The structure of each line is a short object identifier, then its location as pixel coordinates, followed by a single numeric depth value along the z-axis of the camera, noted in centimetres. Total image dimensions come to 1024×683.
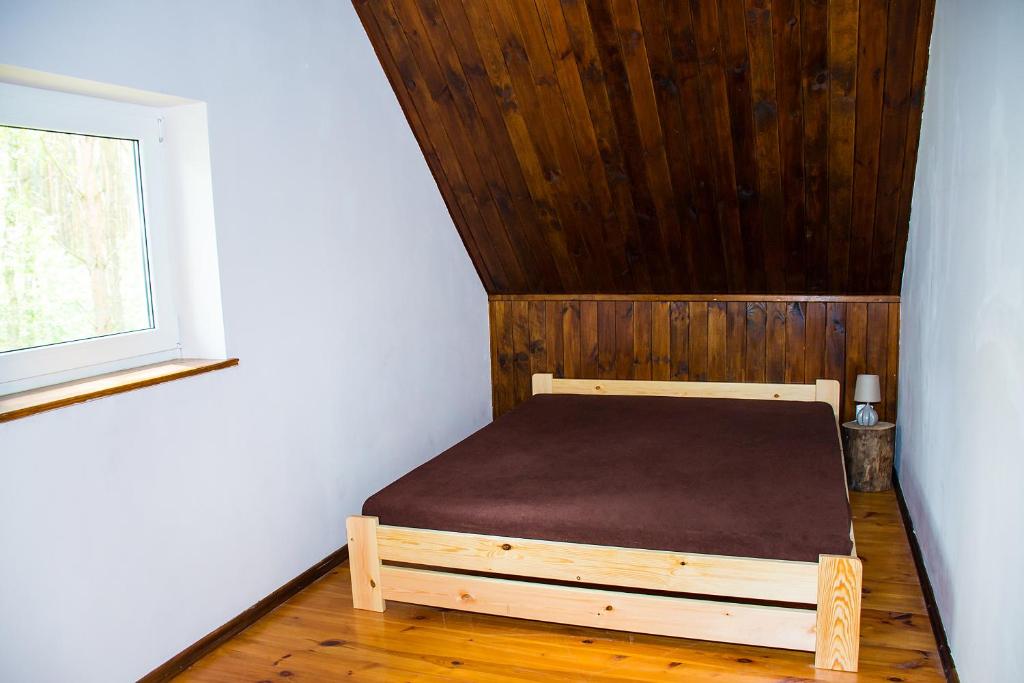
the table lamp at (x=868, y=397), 388
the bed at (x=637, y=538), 228
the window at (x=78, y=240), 216
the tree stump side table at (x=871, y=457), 378
